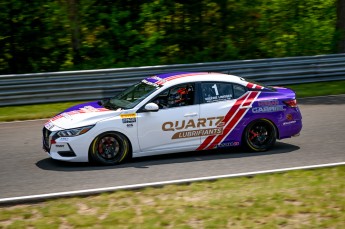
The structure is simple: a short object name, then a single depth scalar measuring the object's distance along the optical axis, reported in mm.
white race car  10234
